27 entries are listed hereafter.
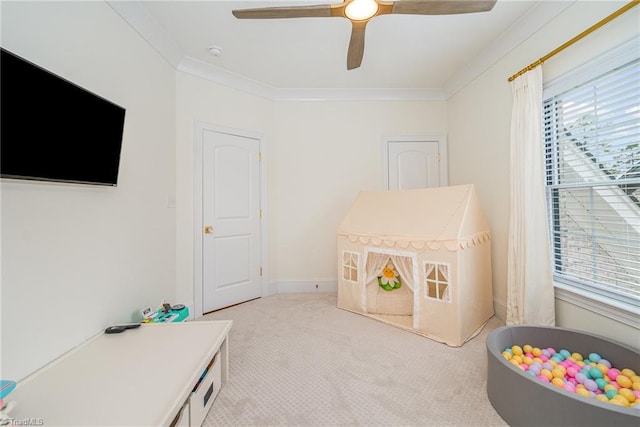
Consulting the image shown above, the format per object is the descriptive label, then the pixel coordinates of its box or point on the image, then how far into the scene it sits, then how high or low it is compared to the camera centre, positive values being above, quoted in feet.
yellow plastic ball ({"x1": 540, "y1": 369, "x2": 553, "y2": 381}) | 4.70 -2.93
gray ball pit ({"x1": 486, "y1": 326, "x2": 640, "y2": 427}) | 3.47 -2.71
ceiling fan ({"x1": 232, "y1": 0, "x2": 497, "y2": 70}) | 4.86 +4.05
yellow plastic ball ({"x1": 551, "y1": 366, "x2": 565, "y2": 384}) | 4.68 -2.90
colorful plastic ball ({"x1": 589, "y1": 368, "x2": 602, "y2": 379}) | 4.69 -2.89
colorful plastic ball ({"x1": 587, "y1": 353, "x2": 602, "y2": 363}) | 5.05 -2.82
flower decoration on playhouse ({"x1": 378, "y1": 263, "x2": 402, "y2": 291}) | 8.59 -2.13
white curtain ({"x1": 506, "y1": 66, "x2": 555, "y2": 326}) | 6.50 -0.08
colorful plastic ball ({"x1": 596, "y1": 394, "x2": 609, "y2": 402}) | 4.14 -2.96
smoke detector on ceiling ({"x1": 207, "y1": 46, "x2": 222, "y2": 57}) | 8.11 +5.32
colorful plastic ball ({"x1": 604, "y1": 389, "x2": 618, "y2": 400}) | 4.20 -2.93
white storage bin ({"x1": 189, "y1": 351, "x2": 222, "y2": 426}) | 4.14 -3.13
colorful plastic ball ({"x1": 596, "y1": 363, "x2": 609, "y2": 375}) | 4.76 -2.85
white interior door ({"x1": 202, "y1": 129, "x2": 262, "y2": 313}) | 9.25 -0.10
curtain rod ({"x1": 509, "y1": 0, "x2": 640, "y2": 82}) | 4.84 +3.91
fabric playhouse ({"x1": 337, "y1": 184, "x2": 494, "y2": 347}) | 6.77 -1.34
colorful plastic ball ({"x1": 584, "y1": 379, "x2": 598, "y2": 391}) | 4.50 -2.99
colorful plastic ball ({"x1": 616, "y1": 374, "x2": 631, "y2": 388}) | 4.39 -2.87
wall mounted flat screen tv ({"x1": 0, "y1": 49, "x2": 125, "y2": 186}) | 3.51 +1.47
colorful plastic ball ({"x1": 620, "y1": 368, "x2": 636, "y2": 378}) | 4.55 -2.83
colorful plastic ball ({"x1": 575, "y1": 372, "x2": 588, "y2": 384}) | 4.60 -2.93
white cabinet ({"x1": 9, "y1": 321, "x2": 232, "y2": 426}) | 3.32 -2.49
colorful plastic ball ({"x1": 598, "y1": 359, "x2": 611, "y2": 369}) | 4.87 -2.83
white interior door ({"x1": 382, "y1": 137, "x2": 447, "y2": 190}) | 11.36 +2.38
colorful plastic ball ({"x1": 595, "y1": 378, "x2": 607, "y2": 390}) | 4.52 -2.98
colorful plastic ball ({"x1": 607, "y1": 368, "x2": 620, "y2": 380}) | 4.66 -2.90
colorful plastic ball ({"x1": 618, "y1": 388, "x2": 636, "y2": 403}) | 4.10 -2.91
